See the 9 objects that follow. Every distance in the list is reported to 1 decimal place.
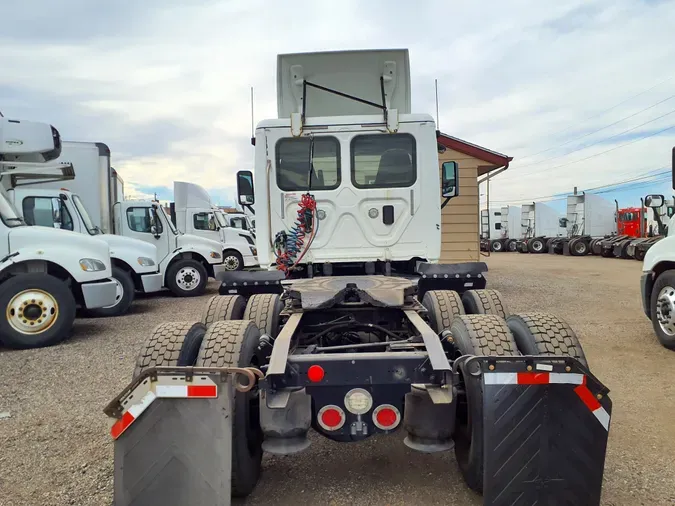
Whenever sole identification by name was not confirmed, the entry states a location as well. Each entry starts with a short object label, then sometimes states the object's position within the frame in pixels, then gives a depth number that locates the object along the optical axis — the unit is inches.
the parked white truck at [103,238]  379.6
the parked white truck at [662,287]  262.5
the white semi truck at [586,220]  1262.3
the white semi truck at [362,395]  97.5
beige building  514.0
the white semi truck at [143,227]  435.5
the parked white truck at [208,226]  681.6
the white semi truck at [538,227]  1387.8
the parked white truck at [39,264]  291.9
